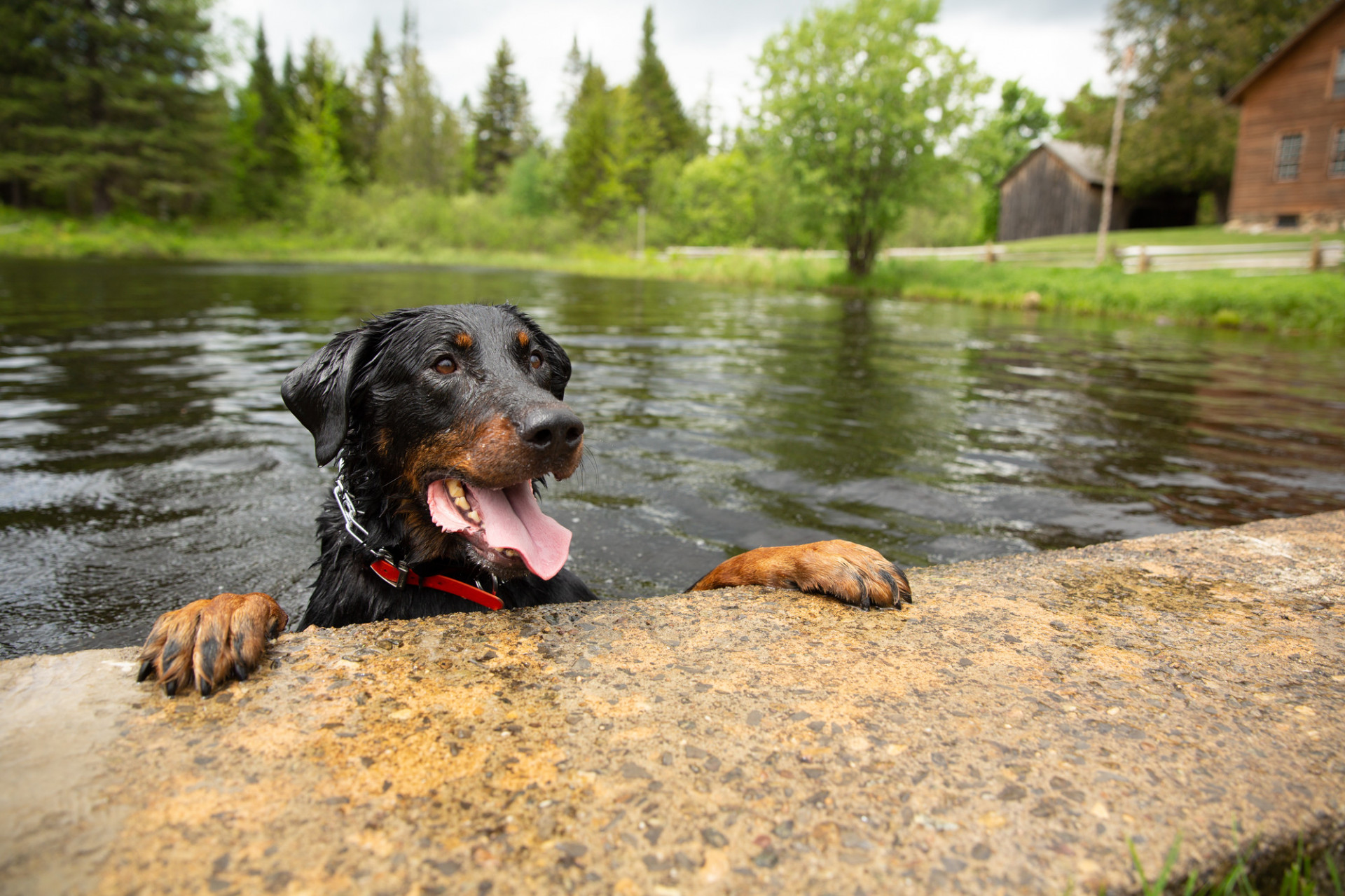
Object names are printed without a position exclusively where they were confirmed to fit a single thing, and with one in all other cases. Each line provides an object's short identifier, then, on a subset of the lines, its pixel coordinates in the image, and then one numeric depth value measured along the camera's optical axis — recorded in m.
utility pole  27.91
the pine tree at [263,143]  55.25
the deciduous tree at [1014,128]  59.38
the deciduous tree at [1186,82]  34.78
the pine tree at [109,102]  38.66
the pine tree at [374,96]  65.25
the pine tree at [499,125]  68.75
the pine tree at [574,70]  70.69
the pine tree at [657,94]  64.06
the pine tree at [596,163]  56.66
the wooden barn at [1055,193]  43.31
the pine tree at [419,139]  61.19
